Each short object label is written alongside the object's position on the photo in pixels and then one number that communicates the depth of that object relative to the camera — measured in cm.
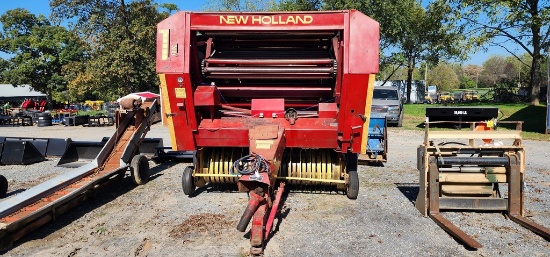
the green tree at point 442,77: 6856
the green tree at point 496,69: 7701
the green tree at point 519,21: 1956
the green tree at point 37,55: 4109
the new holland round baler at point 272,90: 538
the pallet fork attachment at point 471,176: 521
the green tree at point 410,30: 2392
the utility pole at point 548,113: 1429
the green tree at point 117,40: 2197
